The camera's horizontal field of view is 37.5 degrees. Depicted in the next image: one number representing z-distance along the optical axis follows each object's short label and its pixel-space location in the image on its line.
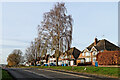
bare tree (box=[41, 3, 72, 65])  40.41
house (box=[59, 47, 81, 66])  80.44
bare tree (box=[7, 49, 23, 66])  98.12
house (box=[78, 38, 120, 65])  66.12
